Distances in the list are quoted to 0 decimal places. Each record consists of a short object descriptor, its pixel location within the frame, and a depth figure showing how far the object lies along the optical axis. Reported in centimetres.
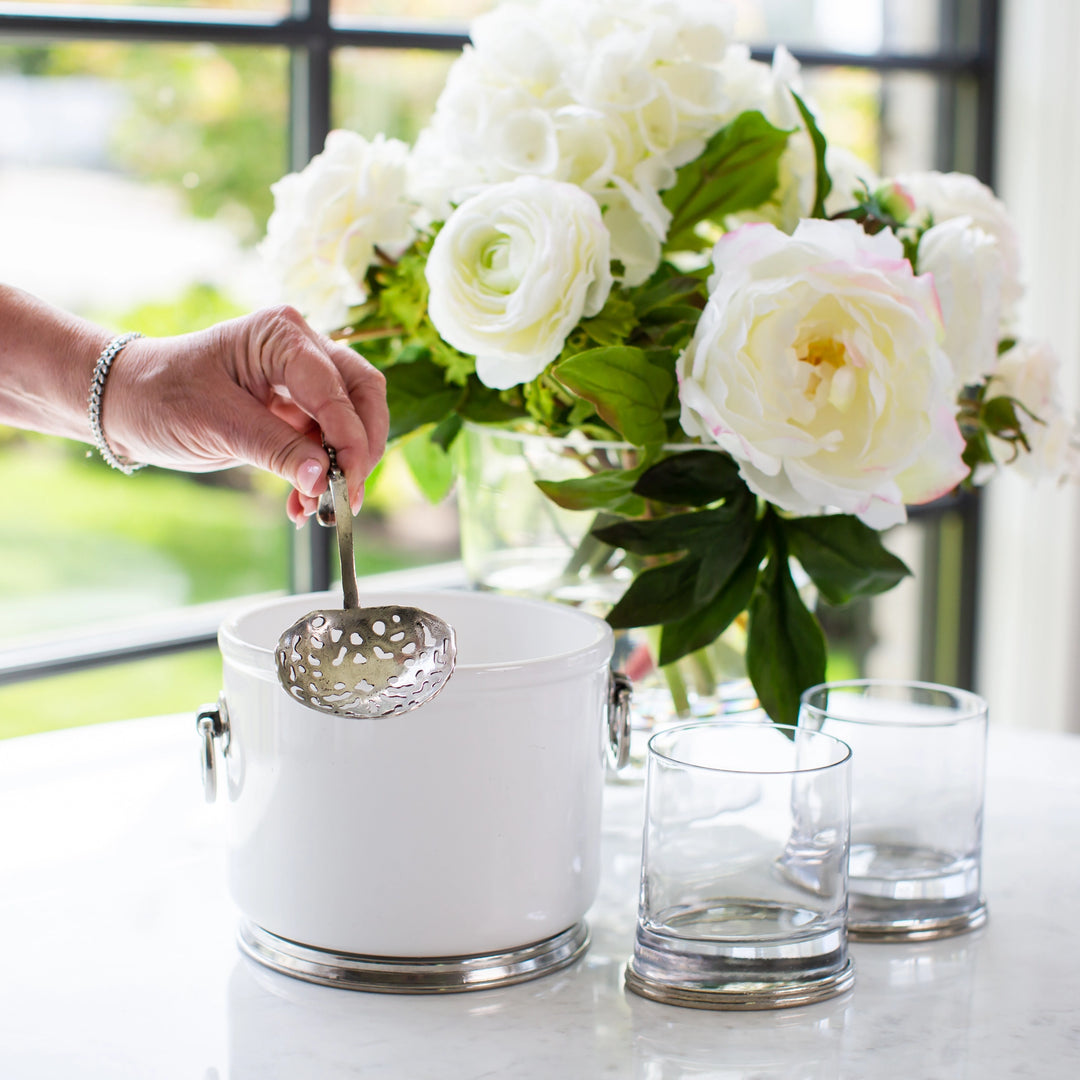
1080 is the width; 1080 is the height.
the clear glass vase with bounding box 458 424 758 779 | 116
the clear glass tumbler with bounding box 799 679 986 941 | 103
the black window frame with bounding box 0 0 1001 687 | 176
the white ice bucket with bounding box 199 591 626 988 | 93
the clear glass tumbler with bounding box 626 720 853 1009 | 95
